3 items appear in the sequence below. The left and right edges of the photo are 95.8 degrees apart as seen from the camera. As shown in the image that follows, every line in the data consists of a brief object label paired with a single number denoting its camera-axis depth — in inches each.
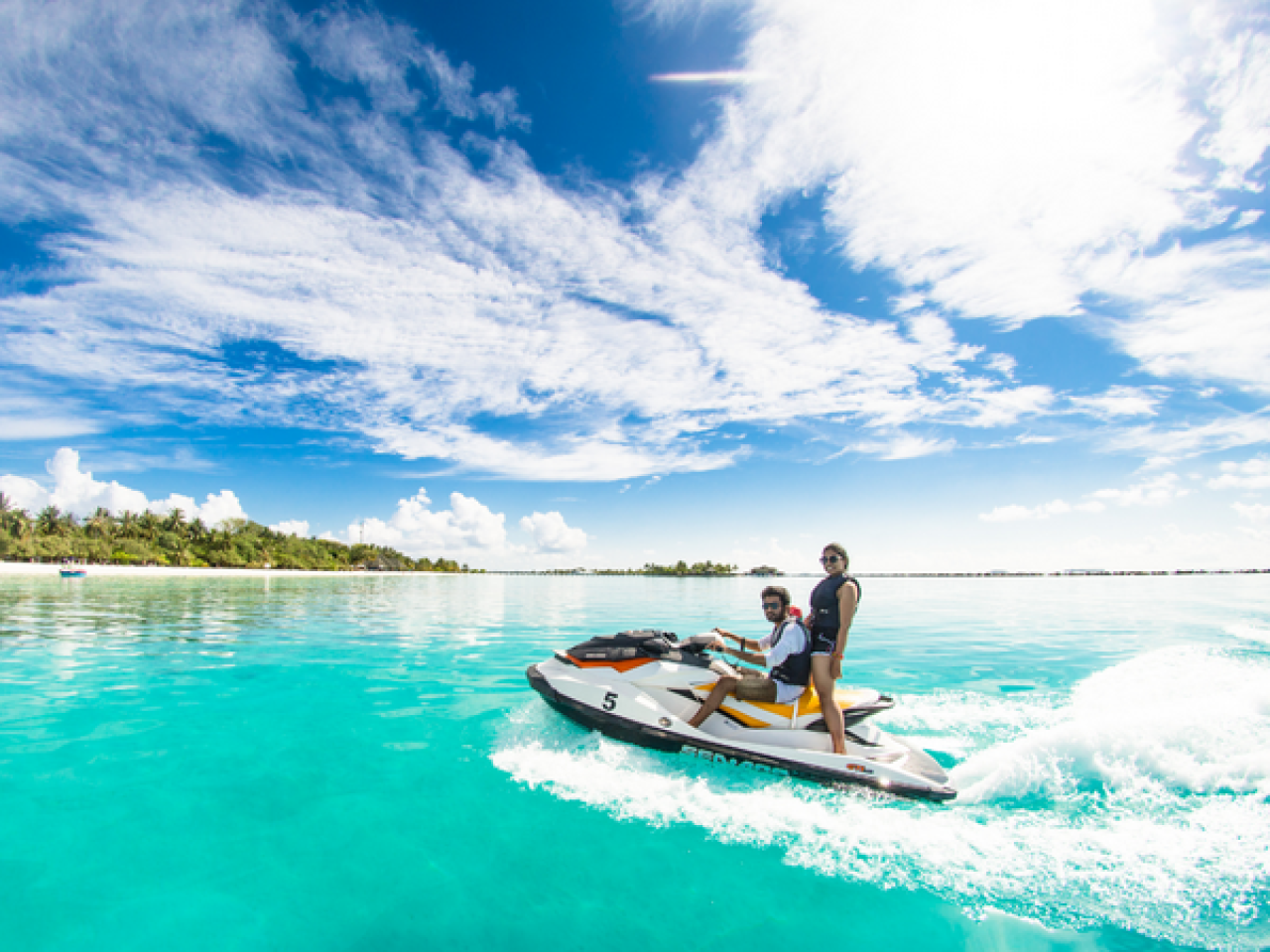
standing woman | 220.4
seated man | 230.5
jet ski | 209.0
